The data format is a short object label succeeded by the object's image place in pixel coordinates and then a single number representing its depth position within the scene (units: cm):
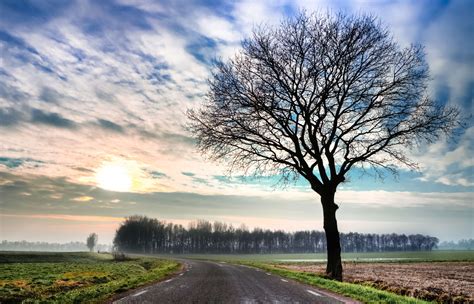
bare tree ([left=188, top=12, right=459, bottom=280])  1905
